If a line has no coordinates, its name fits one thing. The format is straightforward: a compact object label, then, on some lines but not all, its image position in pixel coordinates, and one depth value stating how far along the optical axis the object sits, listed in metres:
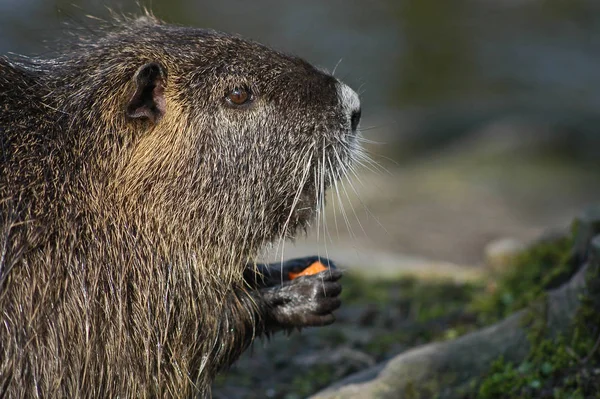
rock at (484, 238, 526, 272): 10.23
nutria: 6.07
